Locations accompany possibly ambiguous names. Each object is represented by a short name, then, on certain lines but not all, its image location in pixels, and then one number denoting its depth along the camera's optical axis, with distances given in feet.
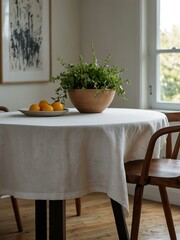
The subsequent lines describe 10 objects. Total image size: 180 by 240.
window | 13.78
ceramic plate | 9.59
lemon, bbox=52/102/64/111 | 10.14
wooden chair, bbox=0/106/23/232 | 11.50
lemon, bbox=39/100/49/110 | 9.93
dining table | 8.09
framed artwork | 14.19
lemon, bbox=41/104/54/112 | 9.84
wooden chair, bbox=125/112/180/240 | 8.42
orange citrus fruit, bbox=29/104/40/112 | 9.77
